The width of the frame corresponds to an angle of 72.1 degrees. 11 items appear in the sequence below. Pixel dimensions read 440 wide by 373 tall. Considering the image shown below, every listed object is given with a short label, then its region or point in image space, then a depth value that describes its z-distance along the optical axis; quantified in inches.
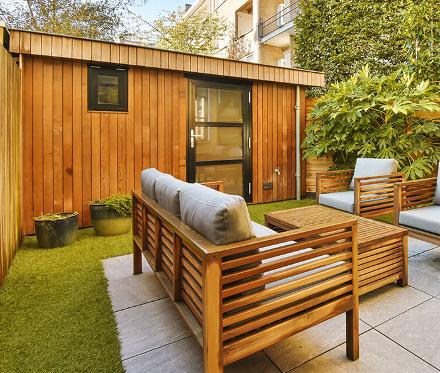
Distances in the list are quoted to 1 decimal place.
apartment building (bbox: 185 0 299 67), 411.8
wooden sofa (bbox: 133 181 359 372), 44.5
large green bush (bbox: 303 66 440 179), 165.3
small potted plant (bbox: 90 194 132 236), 138.3
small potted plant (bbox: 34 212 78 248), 122.6
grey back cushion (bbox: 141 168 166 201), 80.3
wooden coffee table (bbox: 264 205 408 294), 78.7
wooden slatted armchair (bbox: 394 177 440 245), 100.0
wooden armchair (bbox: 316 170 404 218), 132.6
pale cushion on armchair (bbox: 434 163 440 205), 119.1
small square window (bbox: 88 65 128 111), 153.8
